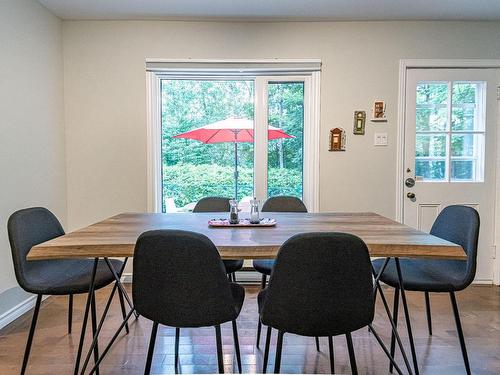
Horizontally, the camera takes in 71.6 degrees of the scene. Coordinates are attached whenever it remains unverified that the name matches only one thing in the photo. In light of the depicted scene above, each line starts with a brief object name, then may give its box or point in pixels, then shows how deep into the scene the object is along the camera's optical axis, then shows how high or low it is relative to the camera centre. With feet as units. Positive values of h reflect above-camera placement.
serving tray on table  6.05 -0.98
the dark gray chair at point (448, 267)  5.72 -1.84
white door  10.33 +0.67
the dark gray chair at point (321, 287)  3.90 -1.39
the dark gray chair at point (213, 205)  8.55 -0.91
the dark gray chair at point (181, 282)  4.06 -1.38
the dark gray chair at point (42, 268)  5.68 -1.84
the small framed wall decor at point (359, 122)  10.28 +1.37
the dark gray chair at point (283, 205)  8.44 -0.89
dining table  4.56 -1.01
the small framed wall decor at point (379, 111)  10.27 +1.69
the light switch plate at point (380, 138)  10.34 +0.90
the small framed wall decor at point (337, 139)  10.32 +0.87
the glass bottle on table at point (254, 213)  6.25 -0.82
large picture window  10.48 +0.88
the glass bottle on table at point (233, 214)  6.25 -0.83
